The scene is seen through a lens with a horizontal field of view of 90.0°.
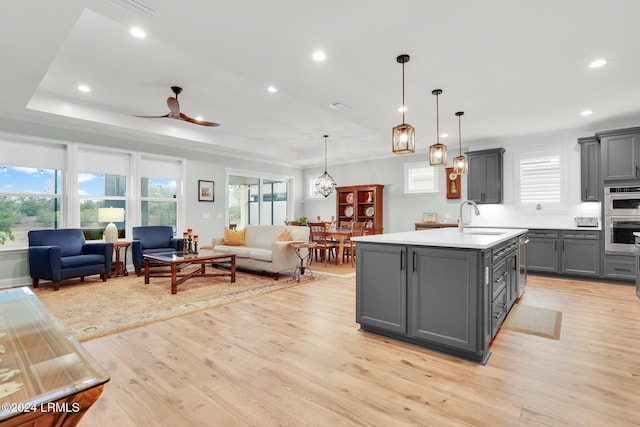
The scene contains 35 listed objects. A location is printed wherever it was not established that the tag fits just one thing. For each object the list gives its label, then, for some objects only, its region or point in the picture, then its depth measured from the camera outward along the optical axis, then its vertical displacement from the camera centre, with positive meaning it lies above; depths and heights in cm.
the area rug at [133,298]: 328 -108
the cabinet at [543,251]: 549 -64
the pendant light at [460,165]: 445 +69
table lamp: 549 -6
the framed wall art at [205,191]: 745 +57
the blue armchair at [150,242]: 573 -51
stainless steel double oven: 491 -5
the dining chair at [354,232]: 676 -37
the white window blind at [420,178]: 750 +87
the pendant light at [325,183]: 776 +76
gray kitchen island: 242 -63
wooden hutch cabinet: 813 +25
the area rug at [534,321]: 306 -111
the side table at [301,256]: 544 -75
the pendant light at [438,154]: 382 +72
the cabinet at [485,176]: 630 +77
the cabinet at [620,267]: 494 -82
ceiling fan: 412 +139
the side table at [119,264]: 554 -88
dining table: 673 -45
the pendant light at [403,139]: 306 +73
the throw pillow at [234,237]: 633 -45
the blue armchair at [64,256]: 460 -64
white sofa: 540 -63
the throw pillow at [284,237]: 559 -39
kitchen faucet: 383 -14
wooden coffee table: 445 -67
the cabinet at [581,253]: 517 -64
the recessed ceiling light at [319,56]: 307 +156
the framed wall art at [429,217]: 735 -6
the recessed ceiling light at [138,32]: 263 +154
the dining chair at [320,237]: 697 -51
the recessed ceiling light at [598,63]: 322 +155
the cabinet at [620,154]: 491 +94
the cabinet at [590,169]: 534 +77
